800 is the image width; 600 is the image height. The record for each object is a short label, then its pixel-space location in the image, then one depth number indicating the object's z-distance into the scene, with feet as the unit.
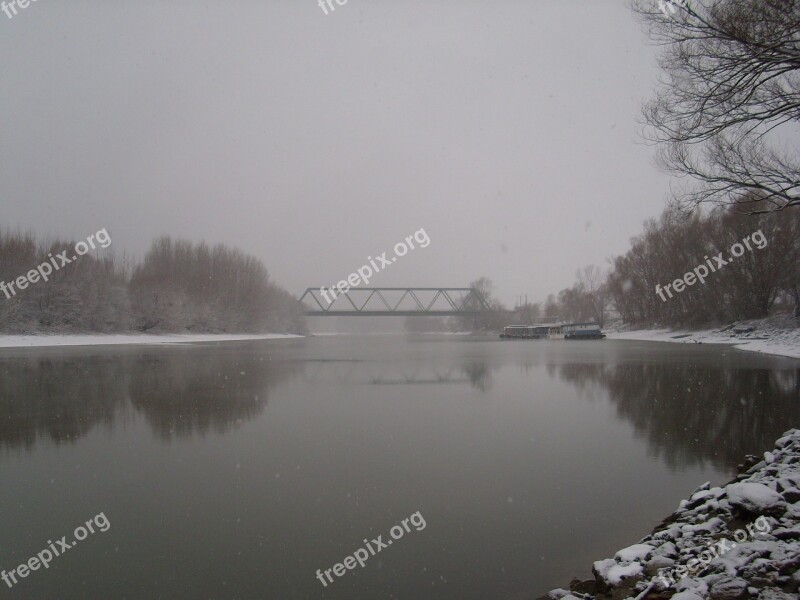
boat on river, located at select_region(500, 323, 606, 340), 206.69
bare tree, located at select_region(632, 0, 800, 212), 25.17
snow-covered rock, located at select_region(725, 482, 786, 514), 13.97
